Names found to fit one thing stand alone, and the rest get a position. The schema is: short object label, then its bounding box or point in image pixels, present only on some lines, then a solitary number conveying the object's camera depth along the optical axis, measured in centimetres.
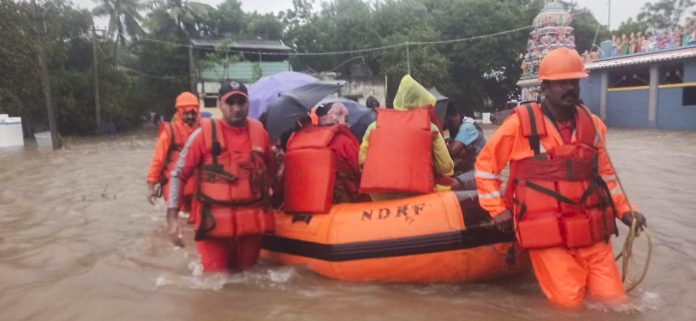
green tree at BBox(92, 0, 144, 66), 3148
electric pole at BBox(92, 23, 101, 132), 2677
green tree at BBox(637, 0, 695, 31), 4062
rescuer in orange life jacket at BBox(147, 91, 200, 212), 536
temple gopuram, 2381
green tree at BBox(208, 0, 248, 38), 3431
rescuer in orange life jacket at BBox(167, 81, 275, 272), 377
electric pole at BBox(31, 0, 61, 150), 1762
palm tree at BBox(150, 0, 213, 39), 3011
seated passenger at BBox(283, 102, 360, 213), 414
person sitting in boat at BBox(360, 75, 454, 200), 394
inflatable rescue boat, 368
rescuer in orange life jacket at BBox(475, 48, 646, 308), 308
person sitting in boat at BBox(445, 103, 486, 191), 499
